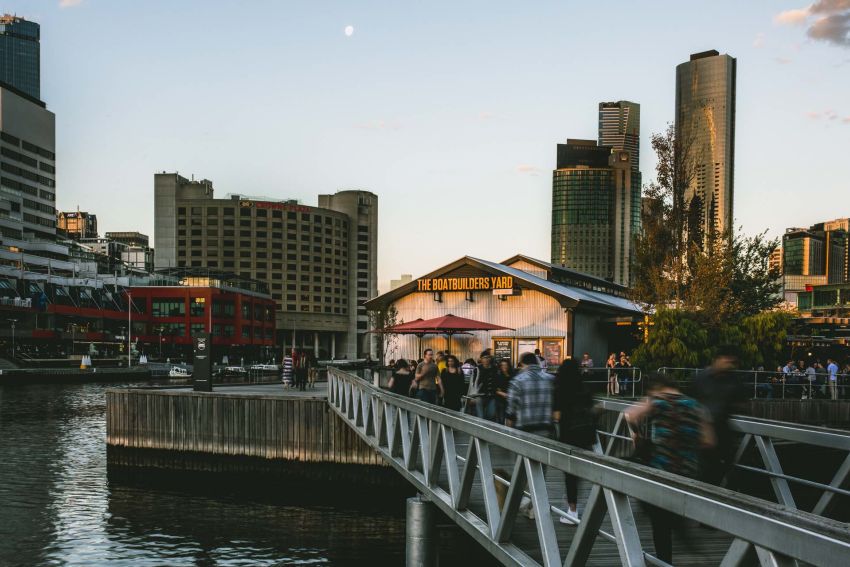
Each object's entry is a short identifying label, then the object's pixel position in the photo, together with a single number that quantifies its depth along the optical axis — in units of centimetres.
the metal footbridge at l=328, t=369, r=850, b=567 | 304
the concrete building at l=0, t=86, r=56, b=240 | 15212
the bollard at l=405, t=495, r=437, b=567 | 839
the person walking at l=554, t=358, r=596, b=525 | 893
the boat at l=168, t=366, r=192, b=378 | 7017
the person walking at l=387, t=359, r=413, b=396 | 1623
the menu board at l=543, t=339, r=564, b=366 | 3491
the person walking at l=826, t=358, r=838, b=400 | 2725
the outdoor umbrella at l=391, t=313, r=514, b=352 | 2992
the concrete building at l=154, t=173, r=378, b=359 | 17300
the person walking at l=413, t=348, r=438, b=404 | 1502
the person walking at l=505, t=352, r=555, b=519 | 941
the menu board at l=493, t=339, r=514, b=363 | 3578
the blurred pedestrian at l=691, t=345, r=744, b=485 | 650
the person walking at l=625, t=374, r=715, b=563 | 631
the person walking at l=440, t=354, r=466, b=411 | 1619
